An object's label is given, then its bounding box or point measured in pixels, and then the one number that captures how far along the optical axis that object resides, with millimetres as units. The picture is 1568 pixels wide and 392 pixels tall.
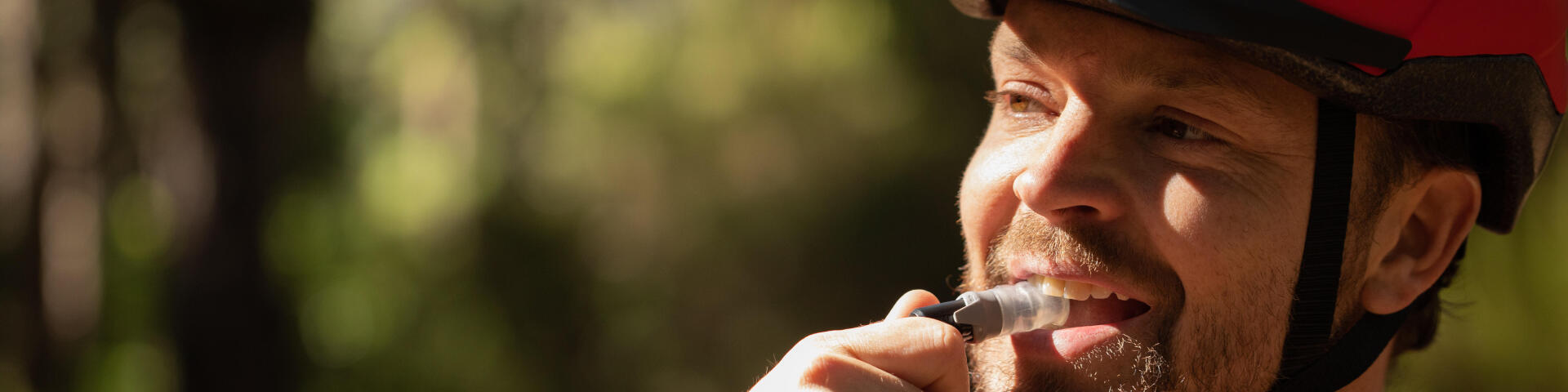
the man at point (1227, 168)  903
